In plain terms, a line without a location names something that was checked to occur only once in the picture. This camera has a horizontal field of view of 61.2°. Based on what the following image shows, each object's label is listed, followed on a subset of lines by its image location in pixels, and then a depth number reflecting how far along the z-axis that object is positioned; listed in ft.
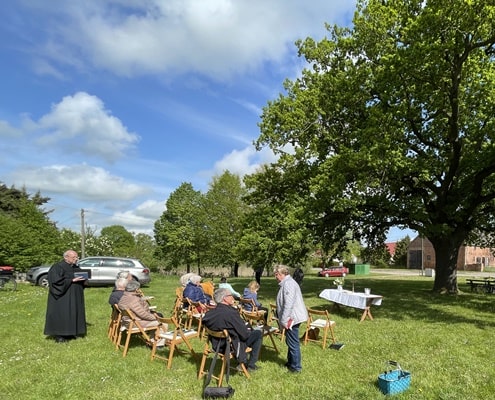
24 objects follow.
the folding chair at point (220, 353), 19.35
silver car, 65.10
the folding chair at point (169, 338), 22.16
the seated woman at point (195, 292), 32.60
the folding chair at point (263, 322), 24.75
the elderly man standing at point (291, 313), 21.29
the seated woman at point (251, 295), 33.17
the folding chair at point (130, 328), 23.84
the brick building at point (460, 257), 189.05
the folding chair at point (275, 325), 26.90
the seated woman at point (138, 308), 25.14
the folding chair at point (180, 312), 33.63
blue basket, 17.61
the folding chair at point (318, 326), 27.02
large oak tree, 43.42
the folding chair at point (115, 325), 26.66
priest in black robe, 28.12
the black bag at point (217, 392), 17.53
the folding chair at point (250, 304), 32.62
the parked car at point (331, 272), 130.21
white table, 36.83
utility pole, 122.66
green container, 152.01
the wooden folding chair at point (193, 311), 30.53
